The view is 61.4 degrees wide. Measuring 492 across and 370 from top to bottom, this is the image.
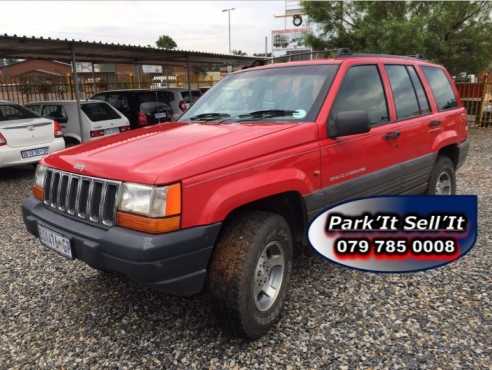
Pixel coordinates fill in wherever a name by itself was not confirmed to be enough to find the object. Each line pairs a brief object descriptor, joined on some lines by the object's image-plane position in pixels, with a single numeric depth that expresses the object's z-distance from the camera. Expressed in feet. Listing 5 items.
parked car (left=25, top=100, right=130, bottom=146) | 29.45
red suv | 7.45
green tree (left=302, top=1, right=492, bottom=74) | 36.78
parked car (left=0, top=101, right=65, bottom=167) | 23.12
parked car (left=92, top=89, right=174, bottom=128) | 34.81
